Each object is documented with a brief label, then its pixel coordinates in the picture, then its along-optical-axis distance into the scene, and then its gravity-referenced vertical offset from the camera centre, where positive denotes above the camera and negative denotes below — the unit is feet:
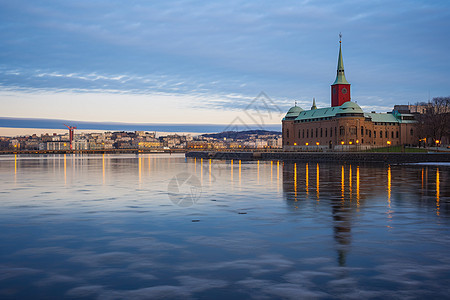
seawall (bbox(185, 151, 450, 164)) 243.56 -9.94
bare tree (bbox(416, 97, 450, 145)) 361.30 +15.64
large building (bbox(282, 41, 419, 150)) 460.96 +15.74
